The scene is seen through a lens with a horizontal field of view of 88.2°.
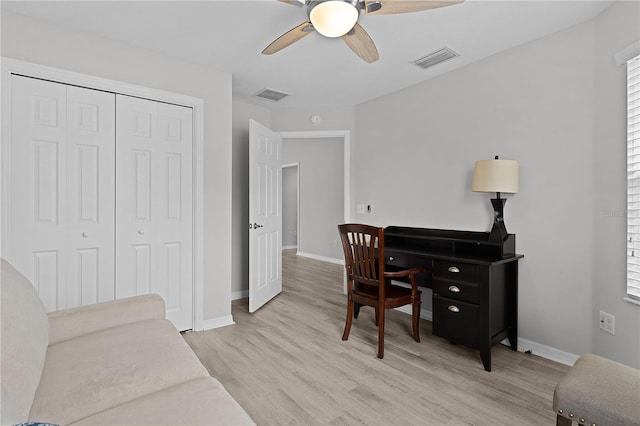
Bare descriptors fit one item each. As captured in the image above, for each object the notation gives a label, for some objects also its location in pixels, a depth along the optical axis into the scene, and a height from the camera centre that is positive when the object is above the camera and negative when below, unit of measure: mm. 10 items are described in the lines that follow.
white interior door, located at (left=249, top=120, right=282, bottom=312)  3594 -67
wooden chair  2557 -591
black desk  2387 -605
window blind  2033 +210
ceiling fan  1723 +1071
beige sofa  1062 -658
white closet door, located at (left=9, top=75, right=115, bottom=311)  2287 +131
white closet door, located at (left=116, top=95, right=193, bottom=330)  2721 +42
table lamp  2549 +244
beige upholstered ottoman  1177 -694
